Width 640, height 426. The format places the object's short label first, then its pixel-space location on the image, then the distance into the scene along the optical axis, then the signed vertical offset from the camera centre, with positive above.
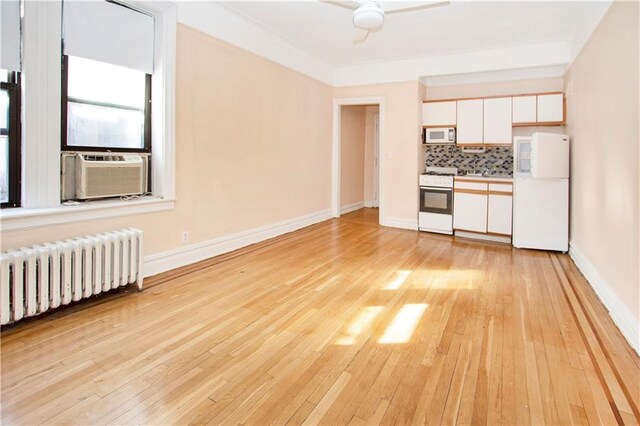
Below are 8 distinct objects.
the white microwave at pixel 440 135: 6.16 +1.27
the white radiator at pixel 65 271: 2.50 -0.49
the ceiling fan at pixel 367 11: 3.16 +1.71
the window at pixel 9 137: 2.75 +0.52
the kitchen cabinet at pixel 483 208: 5.46 +0.03
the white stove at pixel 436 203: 5.98 +0.11
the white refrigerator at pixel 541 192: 4.70 +0.24
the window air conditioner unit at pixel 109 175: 3.19 +0.30
